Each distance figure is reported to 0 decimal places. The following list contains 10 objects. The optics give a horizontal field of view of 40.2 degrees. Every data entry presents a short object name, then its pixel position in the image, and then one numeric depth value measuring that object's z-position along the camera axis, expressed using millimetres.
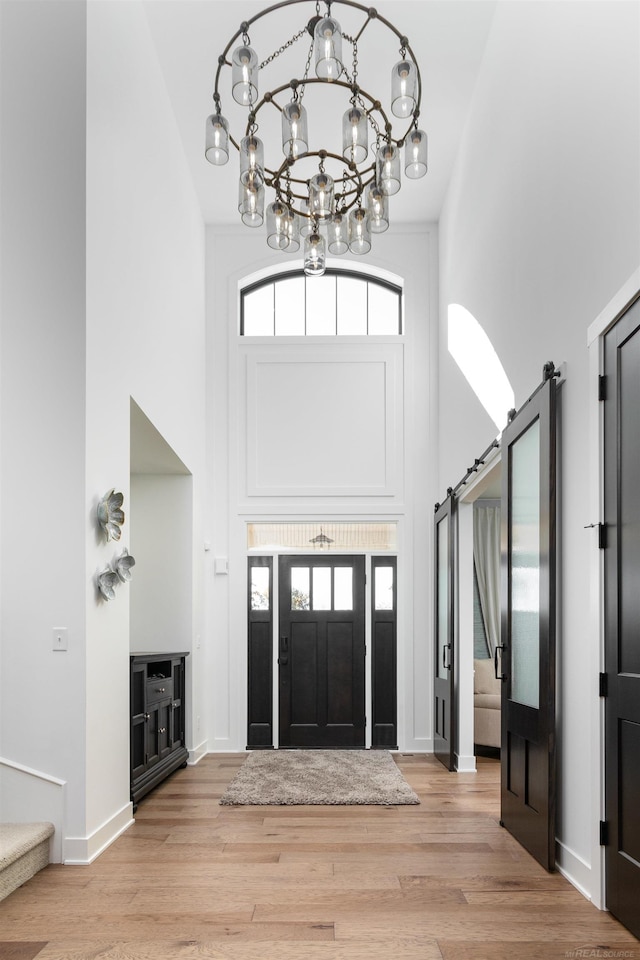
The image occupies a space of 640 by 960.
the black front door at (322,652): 9117
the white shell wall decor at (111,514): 4988
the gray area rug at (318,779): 6449
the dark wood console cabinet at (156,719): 6109
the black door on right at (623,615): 3543
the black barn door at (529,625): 4512
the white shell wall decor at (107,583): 4961
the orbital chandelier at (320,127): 4562
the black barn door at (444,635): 7824
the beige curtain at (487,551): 10352
